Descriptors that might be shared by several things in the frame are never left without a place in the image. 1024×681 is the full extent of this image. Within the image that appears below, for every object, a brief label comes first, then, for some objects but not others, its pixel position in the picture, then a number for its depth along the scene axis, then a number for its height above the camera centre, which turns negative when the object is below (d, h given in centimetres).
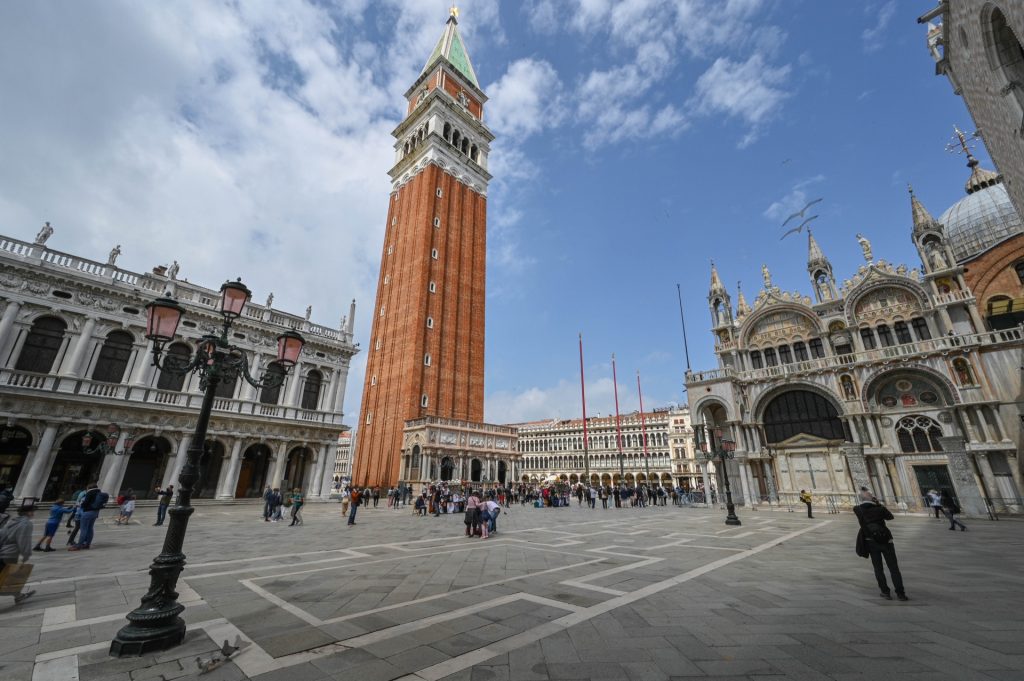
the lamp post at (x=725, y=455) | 1627 +117
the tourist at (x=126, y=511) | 1323 -119
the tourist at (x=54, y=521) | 847 -99
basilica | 1998 +552
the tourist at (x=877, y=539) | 547 -80
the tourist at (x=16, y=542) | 508 -87
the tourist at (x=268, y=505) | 1525 -111
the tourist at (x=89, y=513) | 892 -85
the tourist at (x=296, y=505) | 1414 -103
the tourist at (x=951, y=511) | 1361 -95
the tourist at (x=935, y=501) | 1755 -84
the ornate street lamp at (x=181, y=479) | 379 -7
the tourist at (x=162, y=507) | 1333 -107
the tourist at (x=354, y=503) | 1444 -94
